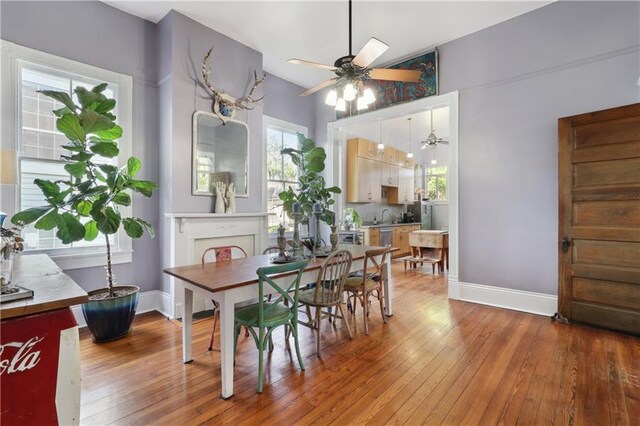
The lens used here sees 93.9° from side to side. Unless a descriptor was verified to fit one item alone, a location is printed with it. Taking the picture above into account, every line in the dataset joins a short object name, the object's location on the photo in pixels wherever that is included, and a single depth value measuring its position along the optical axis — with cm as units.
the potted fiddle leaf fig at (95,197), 245
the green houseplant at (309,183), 399
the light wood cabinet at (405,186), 843
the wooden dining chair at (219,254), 305
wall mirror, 371
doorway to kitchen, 406
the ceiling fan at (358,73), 248
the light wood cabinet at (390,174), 759
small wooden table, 572
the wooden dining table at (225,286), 195
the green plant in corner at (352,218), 626
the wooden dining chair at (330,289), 254
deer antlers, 370
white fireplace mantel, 342
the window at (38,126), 276
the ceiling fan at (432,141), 623
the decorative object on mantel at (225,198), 383
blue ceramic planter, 272
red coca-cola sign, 109
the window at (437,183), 961
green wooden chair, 206
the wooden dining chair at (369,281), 300
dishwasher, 694
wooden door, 284
